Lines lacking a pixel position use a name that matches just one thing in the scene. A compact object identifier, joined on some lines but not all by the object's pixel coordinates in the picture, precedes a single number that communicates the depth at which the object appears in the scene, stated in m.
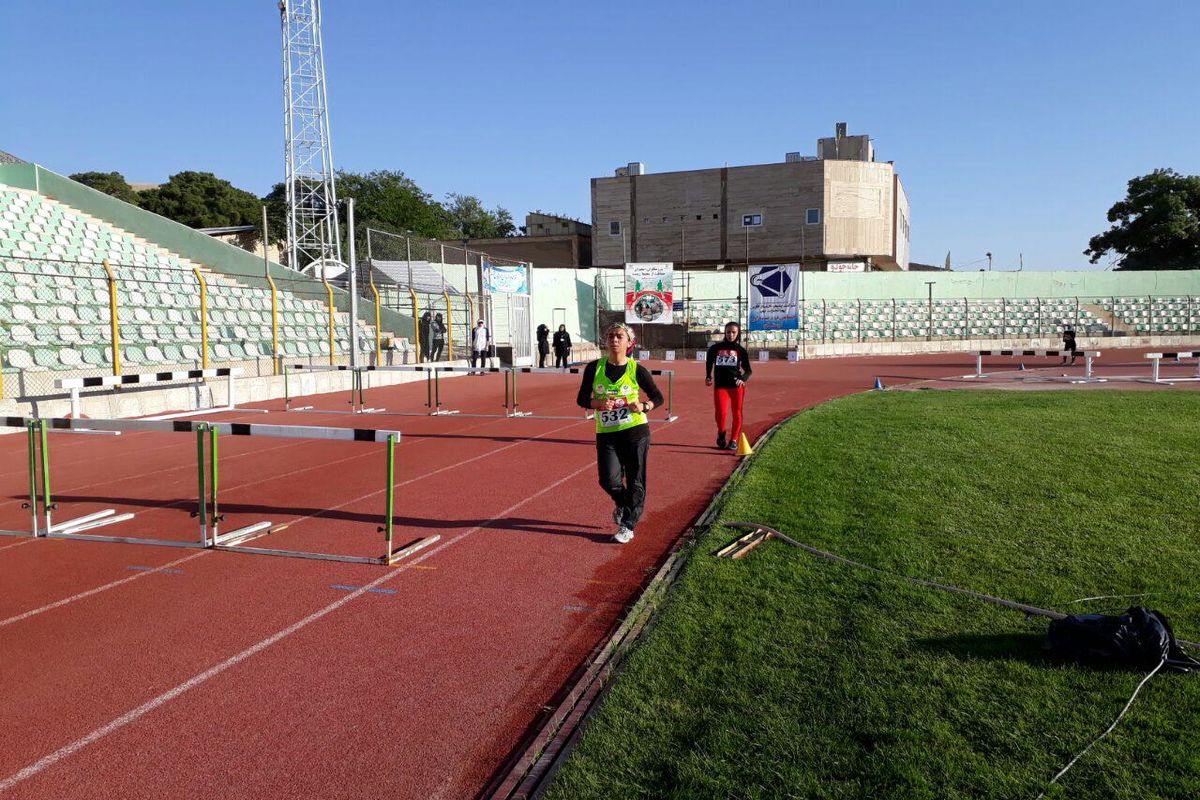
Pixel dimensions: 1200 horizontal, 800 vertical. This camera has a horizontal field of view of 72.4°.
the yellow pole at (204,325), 17.05
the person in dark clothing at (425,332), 25.35
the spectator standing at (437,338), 25.47
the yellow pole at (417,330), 23.22
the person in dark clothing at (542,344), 31.50
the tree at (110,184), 64.94
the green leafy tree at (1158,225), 61.91
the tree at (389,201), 73.19
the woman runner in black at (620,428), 6.65
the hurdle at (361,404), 14.89
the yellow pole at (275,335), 18.97
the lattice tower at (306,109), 40.88
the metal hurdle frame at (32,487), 6.64
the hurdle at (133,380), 12.02
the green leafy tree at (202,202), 63.91
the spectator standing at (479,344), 25.28
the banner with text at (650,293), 34.50
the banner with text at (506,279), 30.22
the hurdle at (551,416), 13.59
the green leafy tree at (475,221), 94.81
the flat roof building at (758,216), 53.47
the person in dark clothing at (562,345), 29.33
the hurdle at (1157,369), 18.73
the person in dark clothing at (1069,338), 28.67
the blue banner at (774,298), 32.94
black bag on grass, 3.89
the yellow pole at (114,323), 14.91
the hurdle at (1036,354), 19.94
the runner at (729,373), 10.84
